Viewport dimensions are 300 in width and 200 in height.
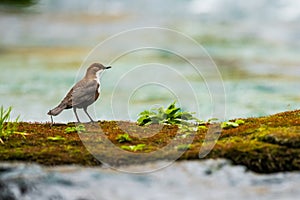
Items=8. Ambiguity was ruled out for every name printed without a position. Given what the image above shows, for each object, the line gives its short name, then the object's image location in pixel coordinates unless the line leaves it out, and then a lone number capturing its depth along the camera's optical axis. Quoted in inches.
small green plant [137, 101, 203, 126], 384.2
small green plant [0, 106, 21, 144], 346.9
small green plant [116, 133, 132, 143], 335.1
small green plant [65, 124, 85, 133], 363.1
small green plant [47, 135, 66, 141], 339.6
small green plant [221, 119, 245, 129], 358.9
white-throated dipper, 363.3
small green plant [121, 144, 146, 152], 312.3
